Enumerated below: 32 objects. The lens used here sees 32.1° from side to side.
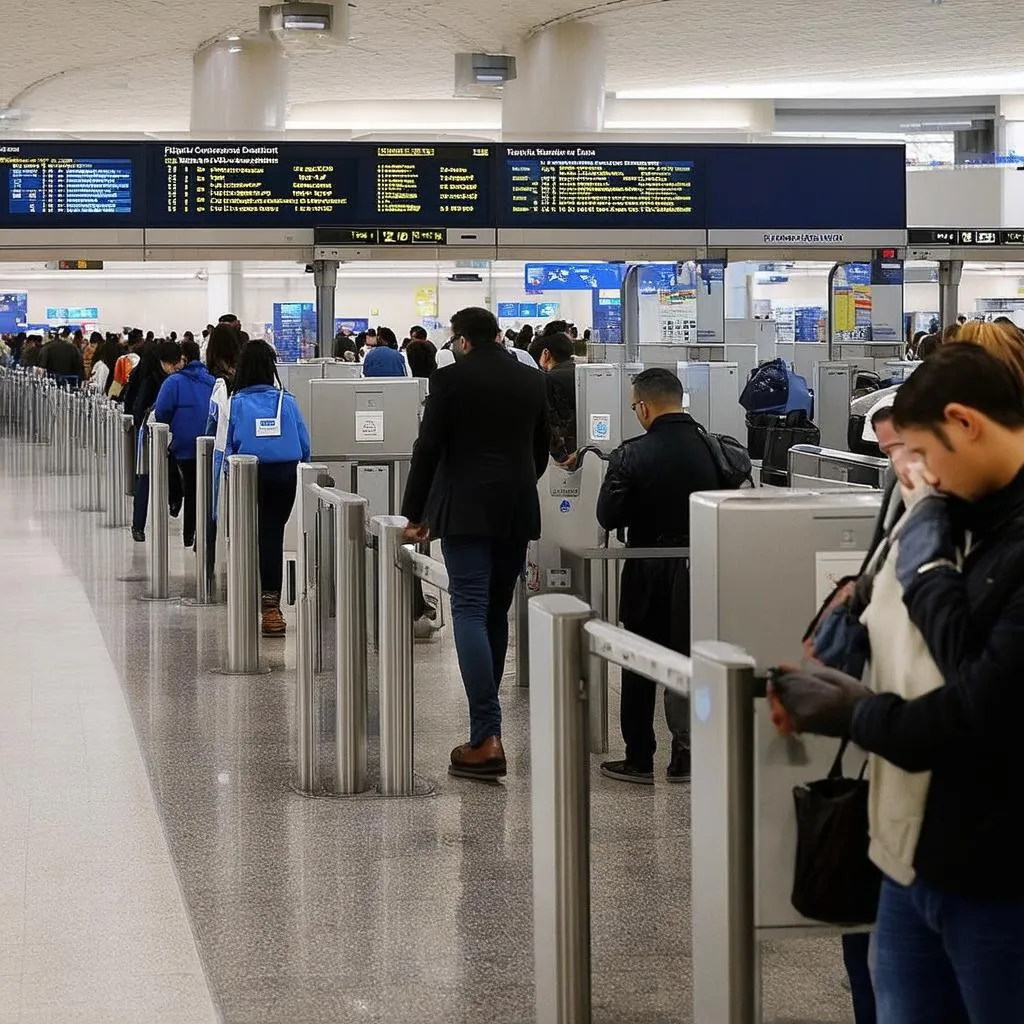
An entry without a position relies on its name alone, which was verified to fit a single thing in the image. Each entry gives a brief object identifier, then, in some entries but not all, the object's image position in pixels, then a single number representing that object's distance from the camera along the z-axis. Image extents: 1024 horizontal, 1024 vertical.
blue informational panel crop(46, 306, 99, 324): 48.03
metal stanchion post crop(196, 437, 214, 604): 10.15
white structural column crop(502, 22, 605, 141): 18.67
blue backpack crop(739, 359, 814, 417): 12.11
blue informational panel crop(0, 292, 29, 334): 47.84
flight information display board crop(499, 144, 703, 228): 14.64
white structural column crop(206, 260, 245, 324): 41.70
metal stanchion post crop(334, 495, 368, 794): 5.78
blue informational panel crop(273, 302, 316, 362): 38.75
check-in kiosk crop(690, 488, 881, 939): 3.46
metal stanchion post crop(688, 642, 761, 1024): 2.62
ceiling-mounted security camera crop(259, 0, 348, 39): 16.53
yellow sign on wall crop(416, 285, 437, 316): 43.66
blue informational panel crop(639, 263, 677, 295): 16.48
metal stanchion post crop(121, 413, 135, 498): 13.97
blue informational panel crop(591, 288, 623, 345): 27.31
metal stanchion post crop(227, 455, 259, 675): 8.15
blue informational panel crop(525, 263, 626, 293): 36.78
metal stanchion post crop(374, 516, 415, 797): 5.65
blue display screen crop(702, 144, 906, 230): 14.70
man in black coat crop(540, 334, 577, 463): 10.84
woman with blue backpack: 8.88
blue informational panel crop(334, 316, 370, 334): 43.19
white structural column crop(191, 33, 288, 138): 19.30
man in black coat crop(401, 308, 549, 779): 5.98
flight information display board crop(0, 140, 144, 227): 14.34
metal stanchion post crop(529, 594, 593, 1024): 3.36
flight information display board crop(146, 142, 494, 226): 14.43
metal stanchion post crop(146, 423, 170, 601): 10.57
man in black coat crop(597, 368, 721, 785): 6.00
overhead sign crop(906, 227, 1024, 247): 16.17
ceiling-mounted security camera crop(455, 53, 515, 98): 18.48
